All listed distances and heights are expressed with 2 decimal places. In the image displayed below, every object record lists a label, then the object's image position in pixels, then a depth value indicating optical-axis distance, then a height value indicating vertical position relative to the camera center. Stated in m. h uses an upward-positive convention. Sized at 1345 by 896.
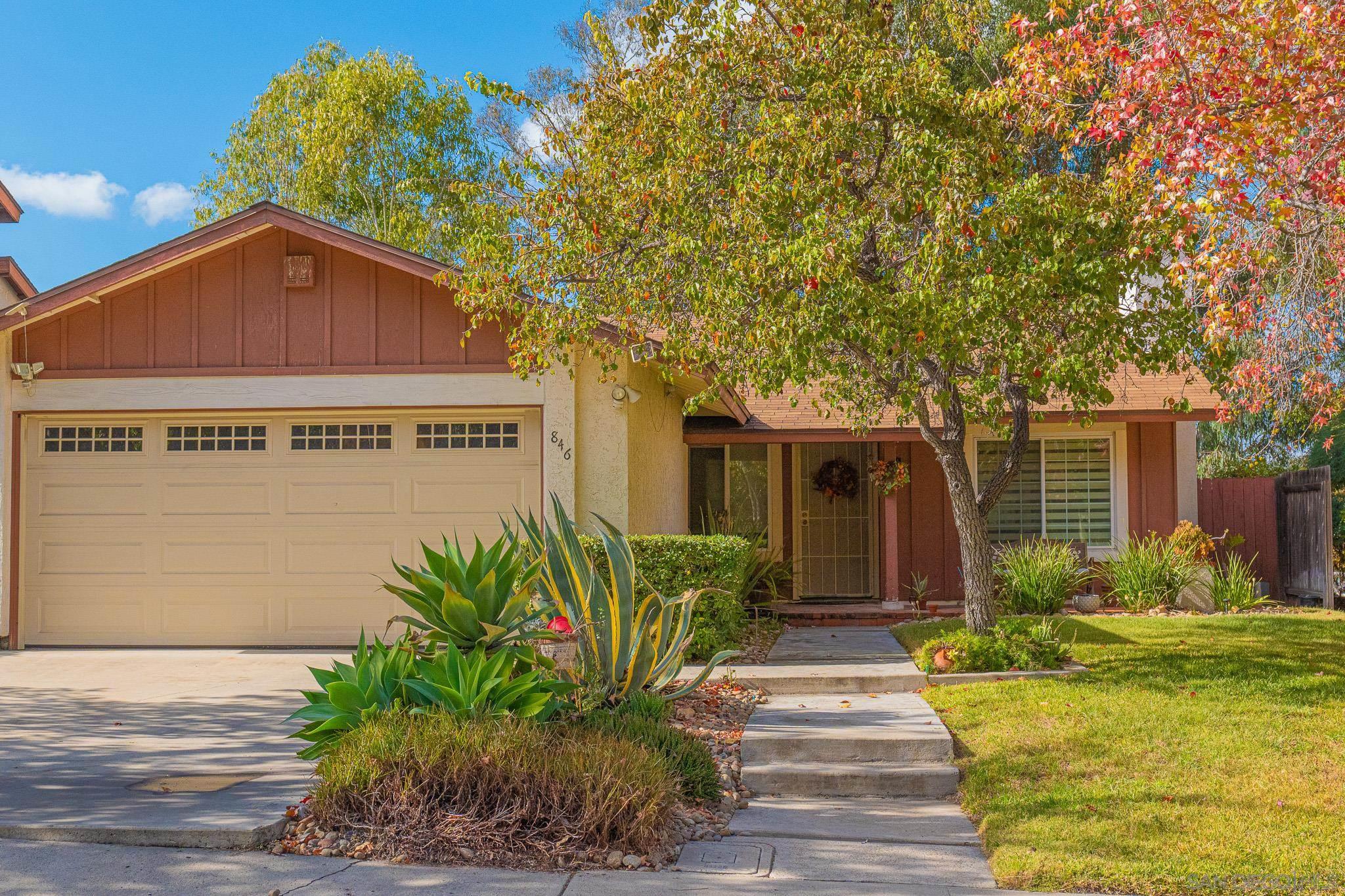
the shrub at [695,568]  9.76 -0.72
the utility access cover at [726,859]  4.86 -1.69
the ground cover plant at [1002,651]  8.91 -1.36
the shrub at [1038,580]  12.59 -1.10
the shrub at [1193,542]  13.43 -0.72
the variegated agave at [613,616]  6.69 -0.79
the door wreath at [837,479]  15.28 +0.10
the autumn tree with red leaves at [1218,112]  7.17 +2.69
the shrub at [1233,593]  13.22 -1.32
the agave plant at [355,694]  5.73 -1.09
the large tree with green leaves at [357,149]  26.56 +8.47
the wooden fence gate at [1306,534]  13.54 -0.67
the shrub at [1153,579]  13.09 -1.14
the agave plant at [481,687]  5.64 -1.03
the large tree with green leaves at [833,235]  7.66 +1.95
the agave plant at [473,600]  6.13 -0.62
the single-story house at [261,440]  11.11 +0.52
